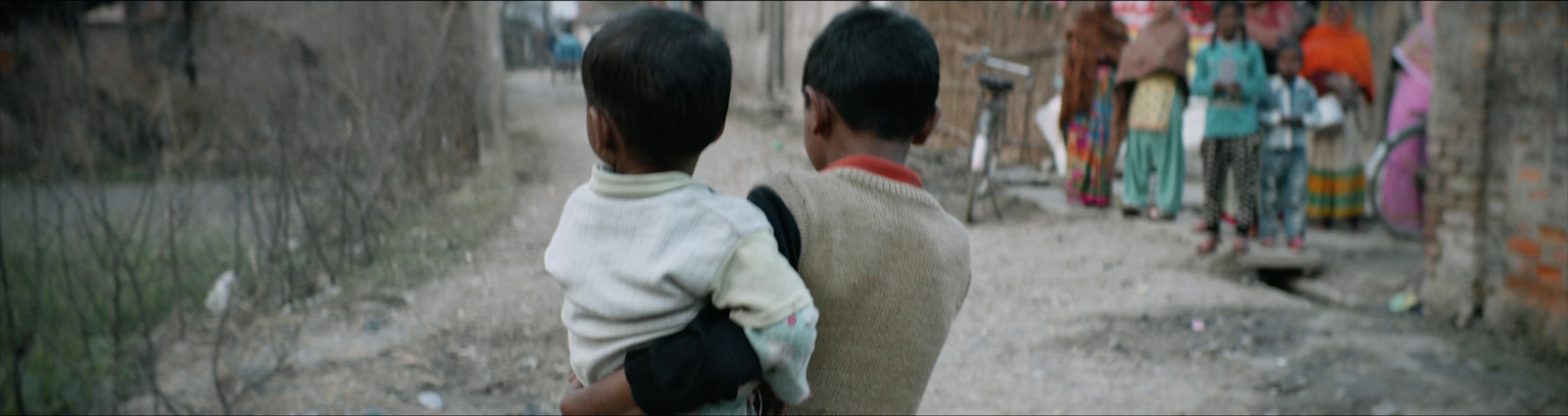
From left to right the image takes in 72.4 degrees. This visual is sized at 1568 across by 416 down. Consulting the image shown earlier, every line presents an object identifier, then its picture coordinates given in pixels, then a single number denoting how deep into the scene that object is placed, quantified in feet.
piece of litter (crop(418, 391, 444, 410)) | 11.52
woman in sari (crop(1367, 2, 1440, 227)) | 20.08
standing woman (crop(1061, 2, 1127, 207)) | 23.02
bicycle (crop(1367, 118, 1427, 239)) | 19.98
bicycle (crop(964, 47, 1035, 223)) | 22.58
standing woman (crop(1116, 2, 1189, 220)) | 20.20
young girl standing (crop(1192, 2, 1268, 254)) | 17.38
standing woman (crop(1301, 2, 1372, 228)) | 19.97
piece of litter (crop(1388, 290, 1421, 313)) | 14.65
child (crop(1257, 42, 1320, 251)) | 17.52
